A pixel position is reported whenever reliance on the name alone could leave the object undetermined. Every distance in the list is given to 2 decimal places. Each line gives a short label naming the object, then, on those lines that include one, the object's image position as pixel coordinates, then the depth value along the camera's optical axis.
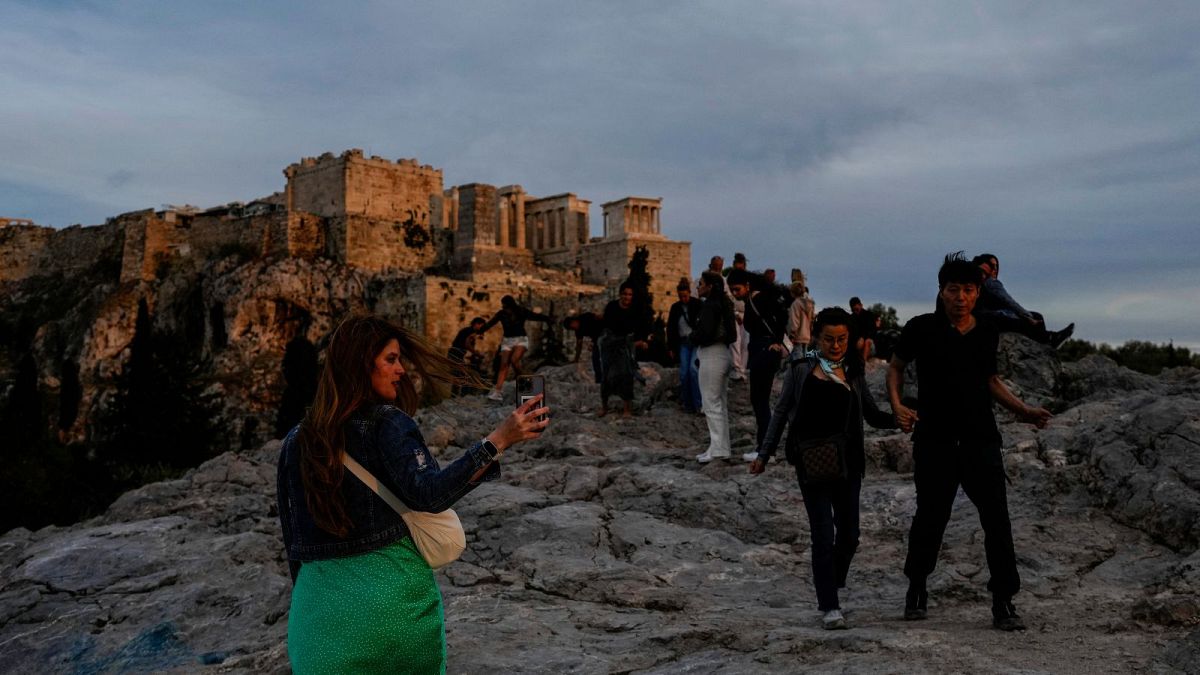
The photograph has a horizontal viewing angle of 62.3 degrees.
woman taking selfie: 2.95
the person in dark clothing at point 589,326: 12.70
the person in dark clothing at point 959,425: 4.90
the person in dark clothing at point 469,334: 13.49
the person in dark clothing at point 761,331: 9.18
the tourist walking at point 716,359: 9.27
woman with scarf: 5.24
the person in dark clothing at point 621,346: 11.84
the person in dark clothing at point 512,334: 13.35
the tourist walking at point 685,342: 11.70
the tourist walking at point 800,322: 9.05
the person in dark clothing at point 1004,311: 7.75
